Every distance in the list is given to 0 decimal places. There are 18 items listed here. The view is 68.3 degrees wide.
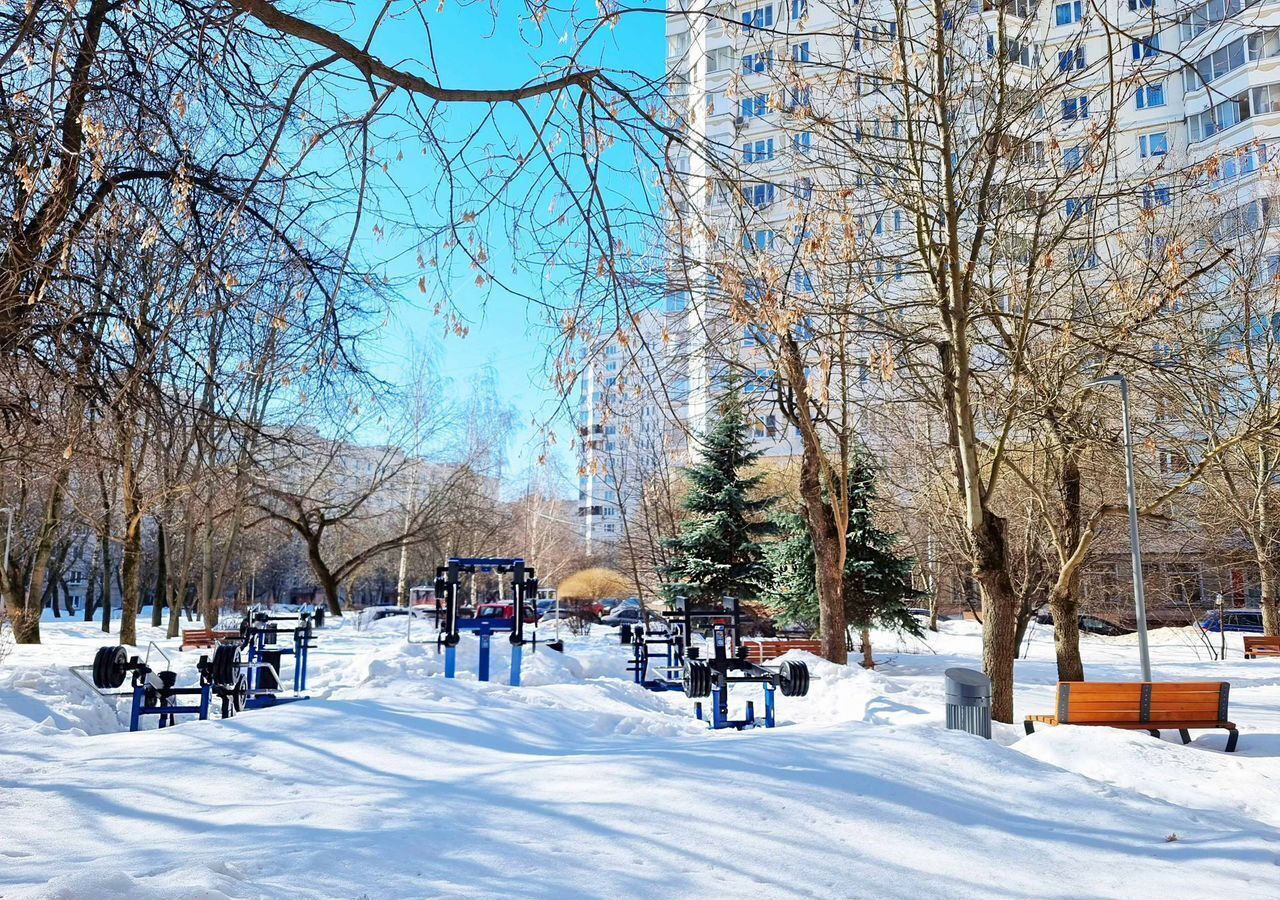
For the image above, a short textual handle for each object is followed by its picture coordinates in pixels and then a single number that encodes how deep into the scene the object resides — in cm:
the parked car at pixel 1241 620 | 3462
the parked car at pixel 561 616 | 3344
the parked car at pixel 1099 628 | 3558
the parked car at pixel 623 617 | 3516
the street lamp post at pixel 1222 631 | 2448
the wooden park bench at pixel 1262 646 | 2424
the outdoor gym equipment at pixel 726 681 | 1147
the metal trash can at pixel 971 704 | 855
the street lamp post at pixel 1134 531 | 1304
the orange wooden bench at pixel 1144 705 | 1047
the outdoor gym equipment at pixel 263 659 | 1169
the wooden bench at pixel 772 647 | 2042
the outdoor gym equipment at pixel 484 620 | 1462
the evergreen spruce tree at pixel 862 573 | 2266
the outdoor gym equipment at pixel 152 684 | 1081
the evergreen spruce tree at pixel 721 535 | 2688
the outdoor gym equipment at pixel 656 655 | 1338
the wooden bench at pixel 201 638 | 2014
